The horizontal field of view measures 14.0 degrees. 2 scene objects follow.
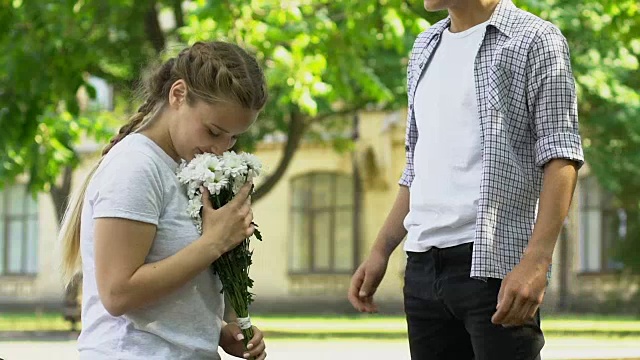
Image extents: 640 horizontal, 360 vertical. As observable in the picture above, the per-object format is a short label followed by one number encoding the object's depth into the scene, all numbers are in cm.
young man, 676
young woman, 594
